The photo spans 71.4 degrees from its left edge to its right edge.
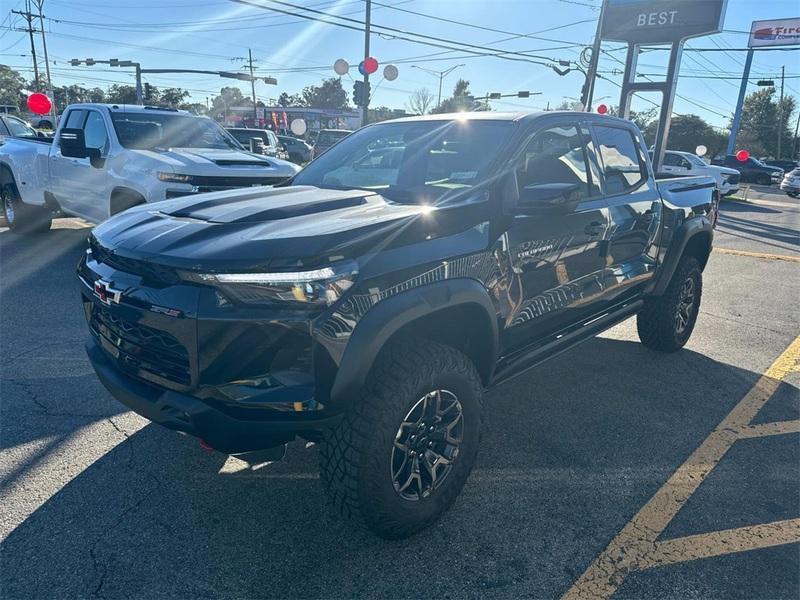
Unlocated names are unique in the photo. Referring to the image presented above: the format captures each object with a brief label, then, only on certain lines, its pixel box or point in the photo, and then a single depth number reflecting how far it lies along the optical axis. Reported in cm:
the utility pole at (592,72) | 2250
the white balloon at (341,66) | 2325
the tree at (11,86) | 7831
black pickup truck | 203
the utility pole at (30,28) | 5158
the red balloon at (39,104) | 1809
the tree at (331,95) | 10781
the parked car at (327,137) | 2444
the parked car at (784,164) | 4073
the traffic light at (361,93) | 2120
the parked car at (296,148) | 2645
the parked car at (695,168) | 1992
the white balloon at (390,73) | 2234
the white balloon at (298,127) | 2681
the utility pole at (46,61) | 4409
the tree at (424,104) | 7247
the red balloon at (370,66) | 2100
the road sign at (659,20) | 1183
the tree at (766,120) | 6612
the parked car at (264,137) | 1744
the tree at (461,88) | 8559
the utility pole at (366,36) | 2163
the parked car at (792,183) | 2357
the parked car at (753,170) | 3303
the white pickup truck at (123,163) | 631
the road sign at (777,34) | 4194
